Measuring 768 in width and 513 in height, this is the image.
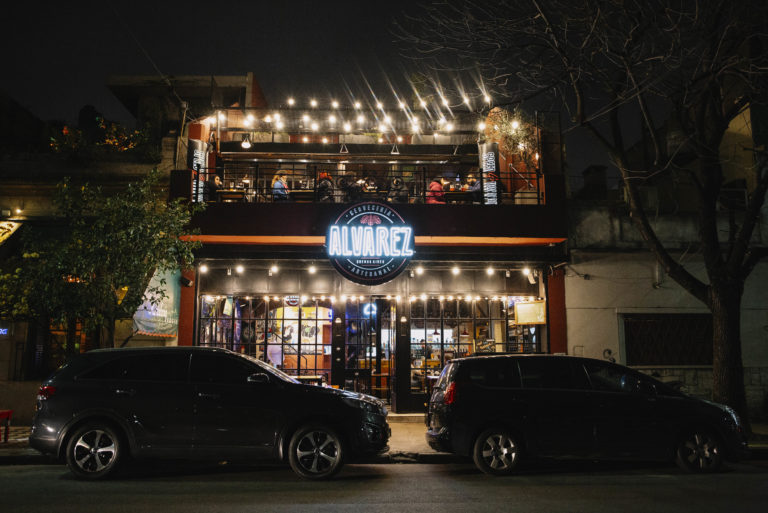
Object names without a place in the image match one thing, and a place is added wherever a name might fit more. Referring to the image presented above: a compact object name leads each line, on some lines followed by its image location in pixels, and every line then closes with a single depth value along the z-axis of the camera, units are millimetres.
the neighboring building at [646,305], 14289
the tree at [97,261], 10172
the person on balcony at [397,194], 14922
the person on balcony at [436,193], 15156
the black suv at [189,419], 7680
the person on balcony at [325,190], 14719
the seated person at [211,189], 14430
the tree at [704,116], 10484
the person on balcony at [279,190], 14820
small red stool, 10188
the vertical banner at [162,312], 11969
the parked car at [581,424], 8211
